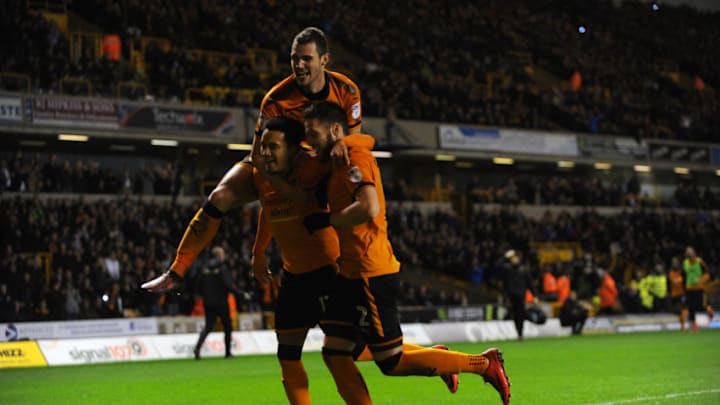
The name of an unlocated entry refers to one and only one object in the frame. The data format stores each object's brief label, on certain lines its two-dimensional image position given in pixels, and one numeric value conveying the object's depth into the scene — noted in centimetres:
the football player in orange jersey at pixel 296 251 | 727
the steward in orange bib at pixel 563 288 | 3055
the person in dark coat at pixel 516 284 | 2481
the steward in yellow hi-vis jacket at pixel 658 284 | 3419
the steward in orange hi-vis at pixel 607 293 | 3195
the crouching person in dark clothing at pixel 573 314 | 2966
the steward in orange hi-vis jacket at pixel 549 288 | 3147
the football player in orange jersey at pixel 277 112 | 773
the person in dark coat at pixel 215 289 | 2016
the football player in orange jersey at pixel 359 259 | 692
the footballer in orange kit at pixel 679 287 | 2800
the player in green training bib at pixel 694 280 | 2636
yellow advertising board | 1969
